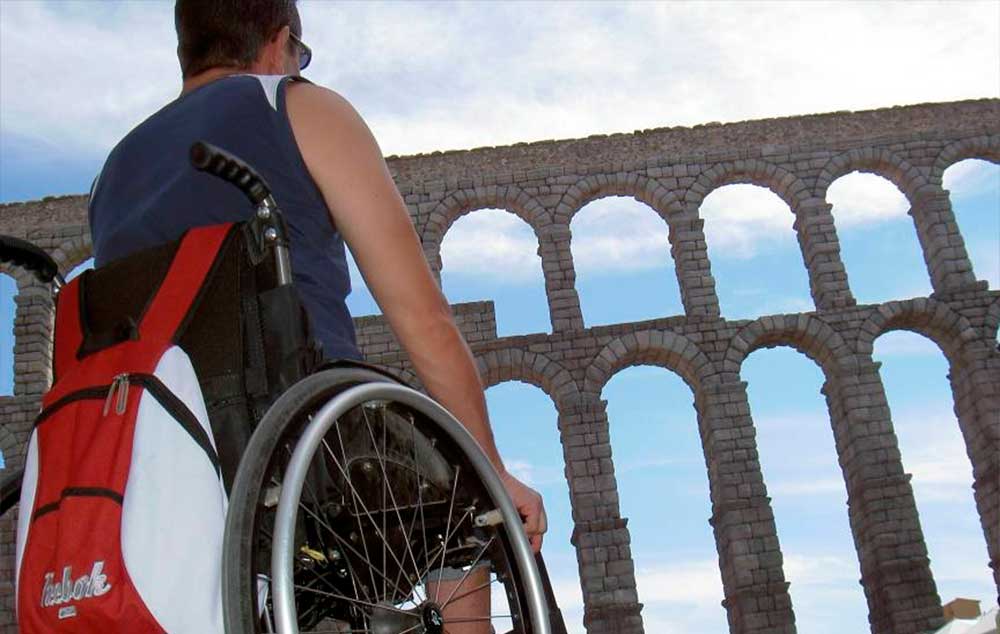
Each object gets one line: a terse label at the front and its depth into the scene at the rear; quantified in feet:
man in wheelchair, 7.16
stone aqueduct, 59.41
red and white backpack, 5.49
